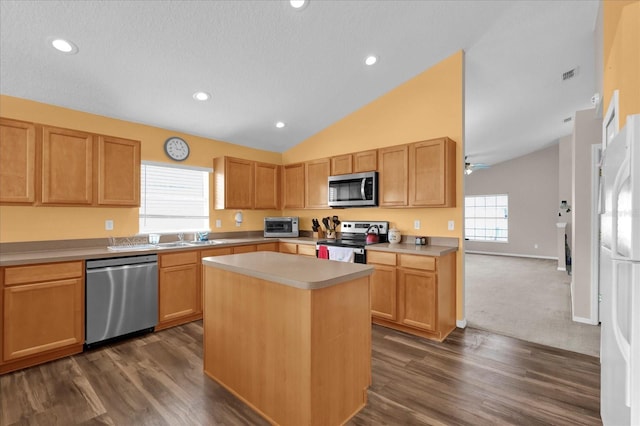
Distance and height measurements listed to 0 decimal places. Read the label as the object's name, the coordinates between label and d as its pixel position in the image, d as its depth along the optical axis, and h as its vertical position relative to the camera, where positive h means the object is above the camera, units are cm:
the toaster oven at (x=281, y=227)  504 -25
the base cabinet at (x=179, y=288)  345 -93
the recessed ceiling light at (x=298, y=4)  249 +179
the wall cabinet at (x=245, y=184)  449 +47
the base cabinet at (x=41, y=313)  250 -92
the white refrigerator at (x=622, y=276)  107 -27
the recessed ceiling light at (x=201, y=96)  352 +142
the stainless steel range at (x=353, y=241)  382 -41
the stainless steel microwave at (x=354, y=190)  405 +33
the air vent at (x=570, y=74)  399 +194
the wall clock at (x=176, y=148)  414 +92
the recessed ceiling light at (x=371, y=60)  338 +179
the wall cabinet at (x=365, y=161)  410 +74
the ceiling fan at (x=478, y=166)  832 +139
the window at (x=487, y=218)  909 -15
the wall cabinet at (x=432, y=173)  341 +48
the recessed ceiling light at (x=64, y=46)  245 +142
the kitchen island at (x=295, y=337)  170 -81
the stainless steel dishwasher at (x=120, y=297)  293 -90
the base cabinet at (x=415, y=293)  315 -92
